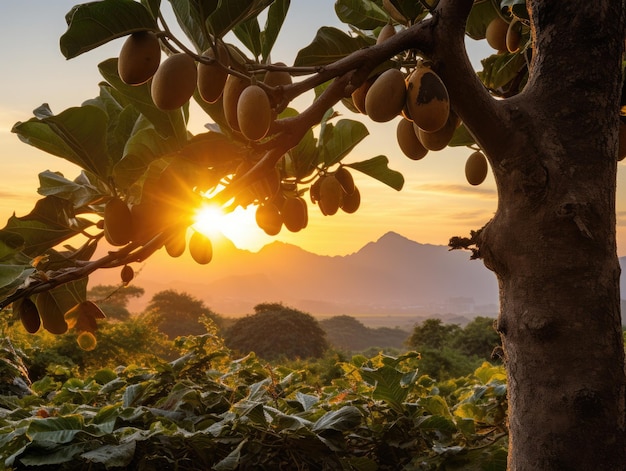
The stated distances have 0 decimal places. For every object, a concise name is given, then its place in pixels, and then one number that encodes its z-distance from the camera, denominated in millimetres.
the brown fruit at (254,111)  792
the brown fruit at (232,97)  873
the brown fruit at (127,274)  1300
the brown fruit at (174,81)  818
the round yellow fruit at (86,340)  1395
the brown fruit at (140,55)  800
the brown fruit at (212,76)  850
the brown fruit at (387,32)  1116
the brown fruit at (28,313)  1168
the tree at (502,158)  843
